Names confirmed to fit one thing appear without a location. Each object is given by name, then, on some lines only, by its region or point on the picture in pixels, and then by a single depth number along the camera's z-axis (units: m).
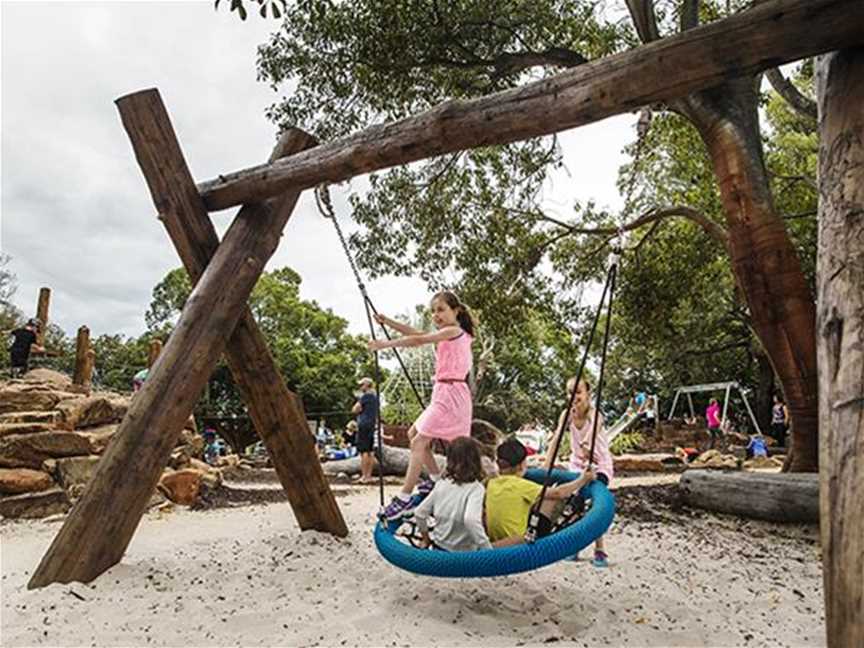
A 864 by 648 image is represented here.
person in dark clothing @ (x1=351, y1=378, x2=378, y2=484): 8.63
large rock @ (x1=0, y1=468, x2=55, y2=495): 5.16
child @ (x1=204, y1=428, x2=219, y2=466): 11.20
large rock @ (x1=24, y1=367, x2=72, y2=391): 8.86
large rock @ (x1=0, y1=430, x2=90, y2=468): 5.32
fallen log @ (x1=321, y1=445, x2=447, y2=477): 9.96
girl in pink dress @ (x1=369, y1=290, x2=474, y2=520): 3.43
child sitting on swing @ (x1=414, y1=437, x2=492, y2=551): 2.71
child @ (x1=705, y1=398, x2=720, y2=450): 15.40
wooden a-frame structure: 2.17
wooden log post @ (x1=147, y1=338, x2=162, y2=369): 9.29
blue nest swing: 2.35
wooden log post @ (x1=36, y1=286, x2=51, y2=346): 11.13
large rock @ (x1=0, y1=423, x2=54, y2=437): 5.54
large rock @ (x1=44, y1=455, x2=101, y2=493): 5.43
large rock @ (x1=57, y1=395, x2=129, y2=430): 5.84
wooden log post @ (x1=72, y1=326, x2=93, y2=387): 9.99
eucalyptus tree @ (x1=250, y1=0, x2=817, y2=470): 5.31
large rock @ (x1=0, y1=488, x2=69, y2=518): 4.97
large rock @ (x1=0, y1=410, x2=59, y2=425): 5.79
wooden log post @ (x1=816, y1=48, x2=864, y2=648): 1.82
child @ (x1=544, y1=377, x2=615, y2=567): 3.66
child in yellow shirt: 2.72
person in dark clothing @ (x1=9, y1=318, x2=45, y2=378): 9.74
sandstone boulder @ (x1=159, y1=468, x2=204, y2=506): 6.07
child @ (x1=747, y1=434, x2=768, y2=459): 11.88
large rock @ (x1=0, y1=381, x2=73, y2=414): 6.23
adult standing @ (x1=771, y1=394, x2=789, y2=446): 15.62
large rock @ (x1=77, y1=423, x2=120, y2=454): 5.70
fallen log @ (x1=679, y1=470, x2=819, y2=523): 4.75
